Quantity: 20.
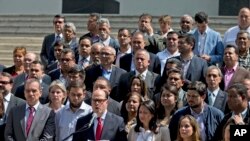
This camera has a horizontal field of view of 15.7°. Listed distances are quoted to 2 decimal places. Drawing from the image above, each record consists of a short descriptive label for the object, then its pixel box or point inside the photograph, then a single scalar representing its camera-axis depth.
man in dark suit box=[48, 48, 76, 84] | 13.55
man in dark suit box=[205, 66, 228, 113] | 12.08
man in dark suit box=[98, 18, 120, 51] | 15.14
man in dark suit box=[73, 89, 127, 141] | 11.35
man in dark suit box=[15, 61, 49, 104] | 13.09
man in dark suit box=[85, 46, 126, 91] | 13.38
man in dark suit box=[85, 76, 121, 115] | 12.05
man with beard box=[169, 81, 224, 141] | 11.31
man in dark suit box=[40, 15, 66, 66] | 16.28
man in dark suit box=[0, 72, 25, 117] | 12.29
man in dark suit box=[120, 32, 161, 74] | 13.95
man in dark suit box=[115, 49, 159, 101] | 12.94
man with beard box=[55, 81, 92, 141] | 11.72
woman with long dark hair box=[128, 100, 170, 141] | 11.02
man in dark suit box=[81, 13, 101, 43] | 15.56
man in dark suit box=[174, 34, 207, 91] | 13.23
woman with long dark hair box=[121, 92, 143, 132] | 11.69
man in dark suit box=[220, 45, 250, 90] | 12.91
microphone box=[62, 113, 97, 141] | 11.33
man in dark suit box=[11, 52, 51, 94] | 13.37
